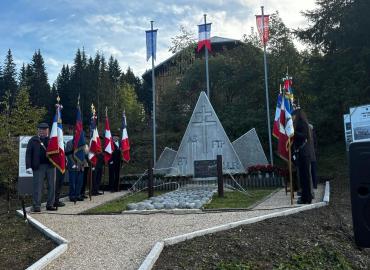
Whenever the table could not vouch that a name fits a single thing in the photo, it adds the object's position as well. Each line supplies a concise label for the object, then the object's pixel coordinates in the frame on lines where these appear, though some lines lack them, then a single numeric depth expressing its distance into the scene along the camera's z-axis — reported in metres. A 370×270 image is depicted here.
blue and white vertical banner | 21.08
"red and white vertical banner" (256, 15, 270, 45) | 19.94
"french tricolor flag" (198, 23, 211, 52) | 20.95
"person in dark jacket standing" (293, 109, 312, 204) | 9.64
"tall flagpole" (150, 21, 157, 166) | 20.10
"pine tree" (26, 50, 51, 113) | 47.06
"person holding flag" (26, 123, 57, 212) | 10.33
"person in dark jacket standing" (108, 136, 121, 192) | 15.88
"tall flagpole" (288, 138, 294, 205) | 9.82
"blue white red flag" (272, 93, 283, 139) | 13.58
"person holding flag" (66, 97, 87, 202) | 12.28
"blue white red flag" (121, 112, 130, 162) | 16.02
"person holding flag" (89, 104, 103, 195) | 13.63
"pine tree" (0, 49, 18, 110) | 48.97
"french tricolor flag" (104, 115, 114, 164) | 14.90
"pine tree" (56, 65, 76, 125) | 45.66
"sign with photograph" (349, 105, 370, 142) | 12.07
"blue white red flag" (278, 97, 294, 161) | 10.24
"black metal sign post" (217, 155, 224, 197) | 12.23
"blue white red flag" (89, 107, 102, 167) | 13.52
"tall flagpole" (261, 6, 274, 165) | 18.97
